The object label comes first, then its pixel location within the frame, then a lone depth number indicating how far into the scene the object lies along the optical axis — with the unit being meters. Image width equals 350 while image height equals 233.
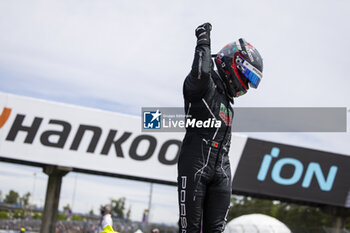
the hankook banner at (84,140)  14.11
